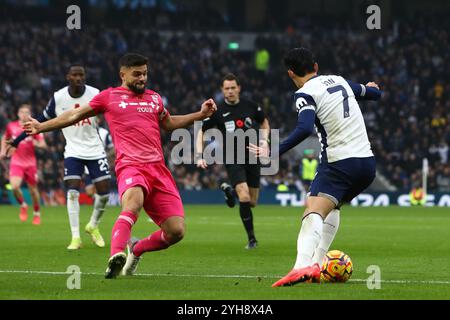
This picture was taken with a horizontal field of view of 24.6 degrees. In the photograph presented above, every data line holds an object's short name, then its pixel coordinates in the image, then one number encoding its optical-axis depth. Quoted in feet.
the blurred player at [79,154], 52.08
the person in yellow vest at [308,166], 115.75
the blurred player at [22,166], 81.66
